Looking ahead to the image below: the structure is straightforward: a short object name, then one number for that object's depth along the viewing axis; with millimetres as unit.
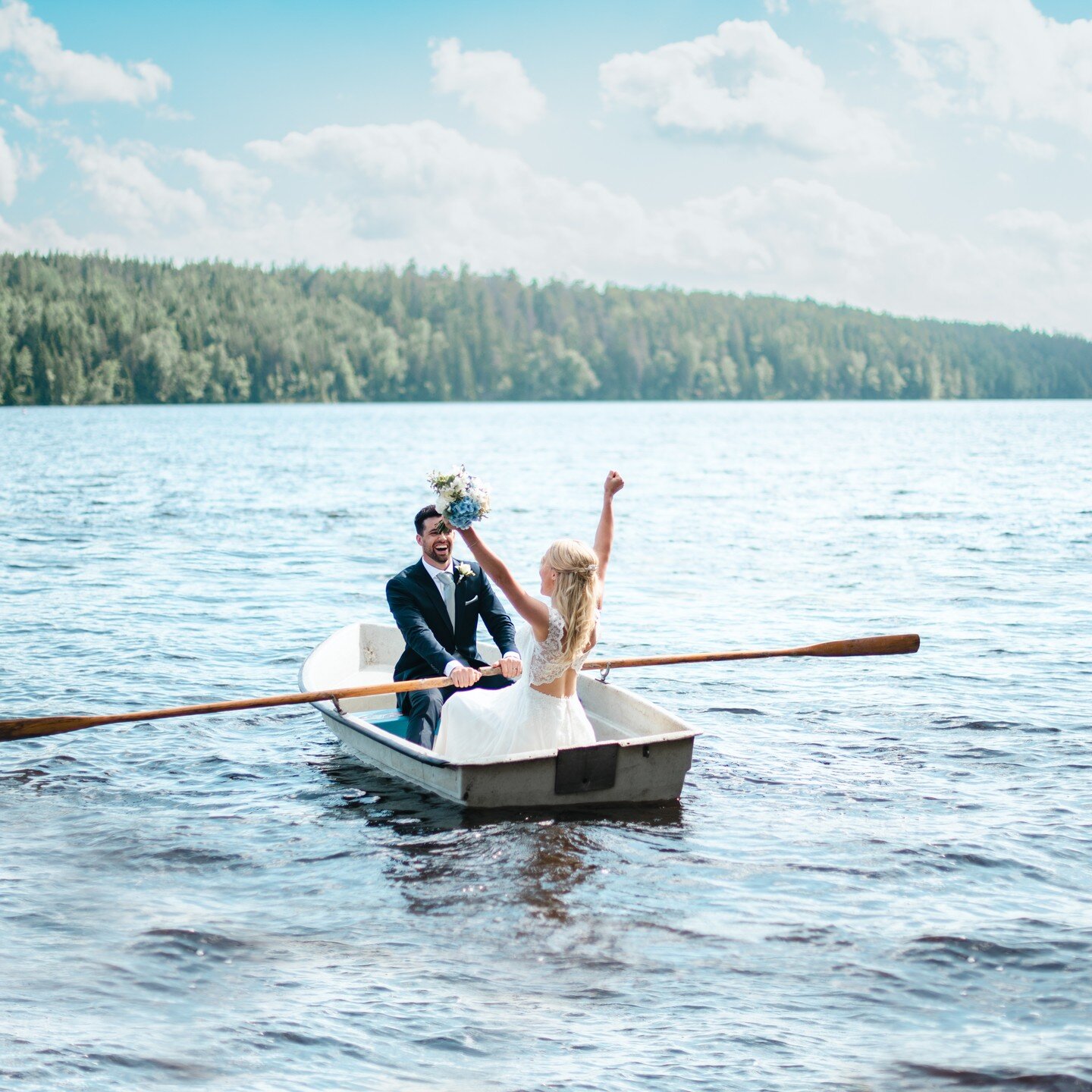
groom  8539
